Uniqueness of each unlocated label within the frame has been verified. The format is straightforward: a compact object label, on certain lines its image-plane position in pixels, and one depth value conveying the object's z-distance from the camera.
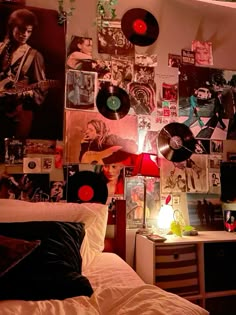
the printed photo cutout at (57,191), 2.04
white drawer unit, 1.86
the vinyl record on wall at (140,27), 2.27
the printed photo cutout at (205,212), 2.33
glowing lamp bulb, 2.16
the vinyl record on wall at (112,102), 2.19
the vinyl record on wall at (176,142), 2.29
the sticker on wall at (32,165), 2.00
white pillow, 1.61
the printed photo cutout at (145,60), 2.29
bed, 1.07
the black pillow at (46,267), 1.14
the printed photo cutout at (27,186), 1.96
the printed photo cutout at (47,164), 2.04
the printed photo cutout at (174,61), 2.37
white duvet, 1.02
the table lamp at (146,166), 1.99
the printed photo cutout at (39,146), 2.01
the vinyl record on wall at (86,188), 2.06
